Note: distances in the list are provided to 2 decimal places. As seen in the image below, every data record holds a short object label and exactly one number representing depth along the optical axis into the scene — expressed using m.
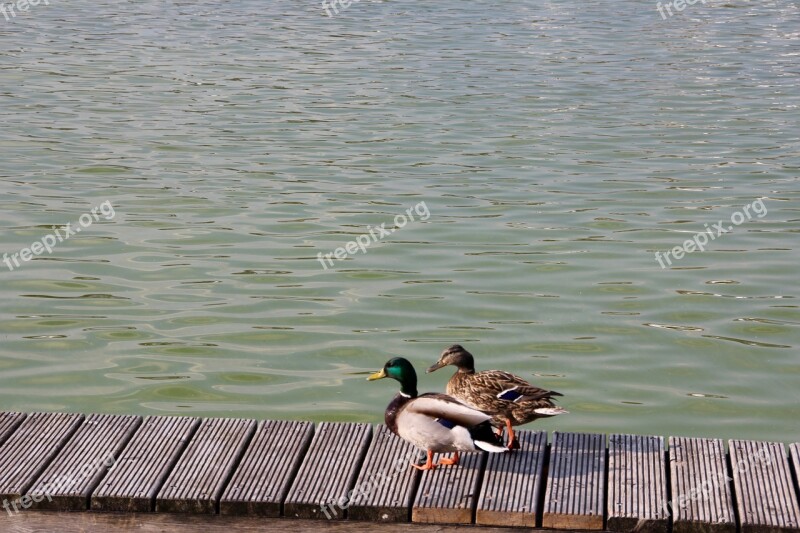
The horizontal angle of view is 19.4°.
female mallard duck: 11.50
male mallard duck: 10.46
